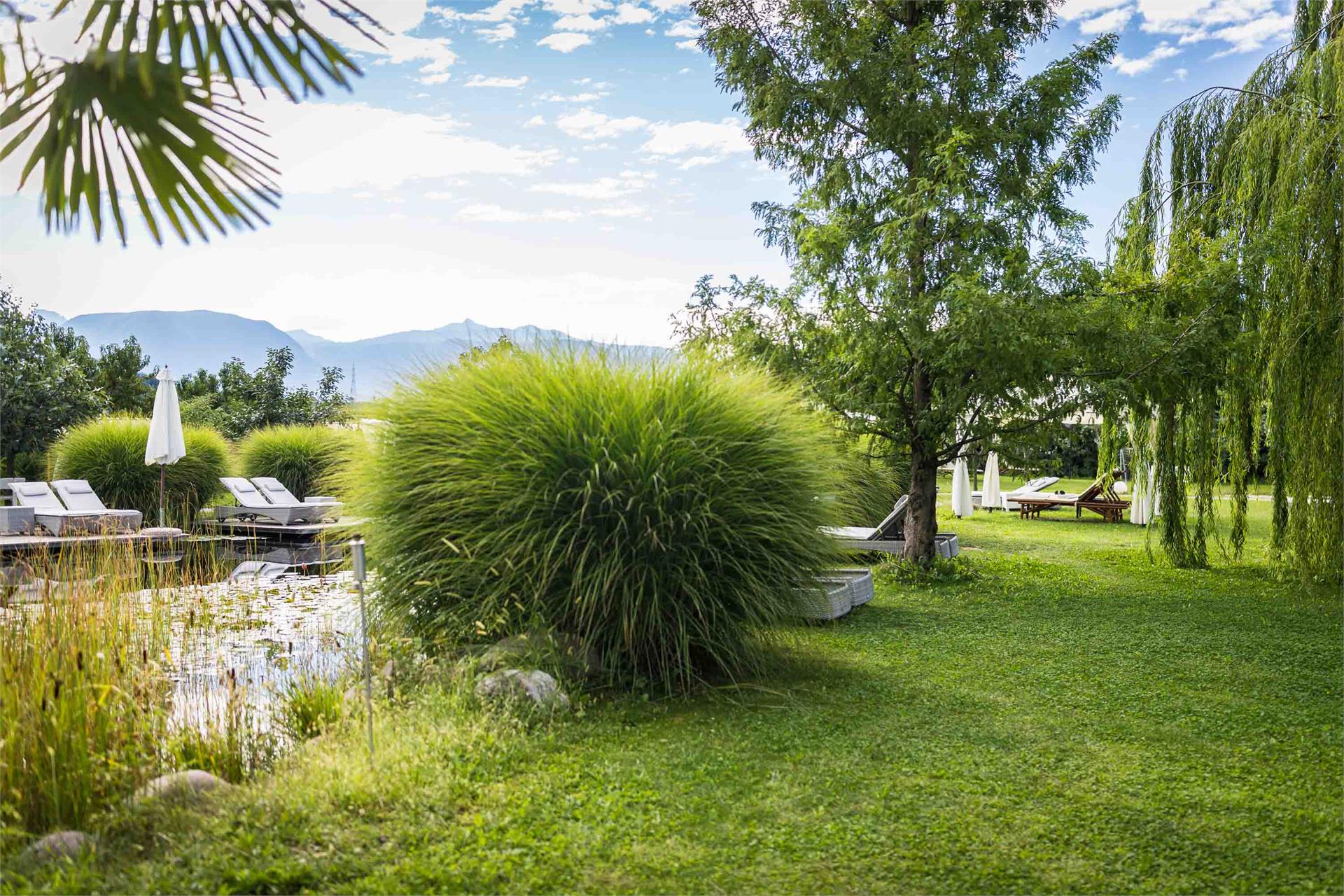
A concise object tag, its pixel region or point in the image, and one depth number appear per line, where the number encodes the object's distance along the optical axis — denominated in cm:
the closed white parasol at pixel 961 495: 1509
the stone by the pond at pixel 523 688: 445
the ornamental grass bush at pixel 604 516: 491
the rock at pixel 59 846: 290
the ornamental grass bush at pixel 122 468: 1405
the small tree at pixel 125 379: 2250
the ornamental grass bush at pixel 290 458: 1648
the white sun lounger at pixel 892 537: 971
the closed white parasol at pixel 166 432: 1177
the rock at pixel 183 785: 325
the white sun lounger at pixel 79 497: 1209
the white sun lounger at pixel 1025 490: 1638
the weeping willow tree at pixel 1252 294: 777
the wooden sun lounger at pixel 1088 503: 1497
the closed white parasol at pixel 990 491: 1689
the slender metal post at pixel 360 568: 350
